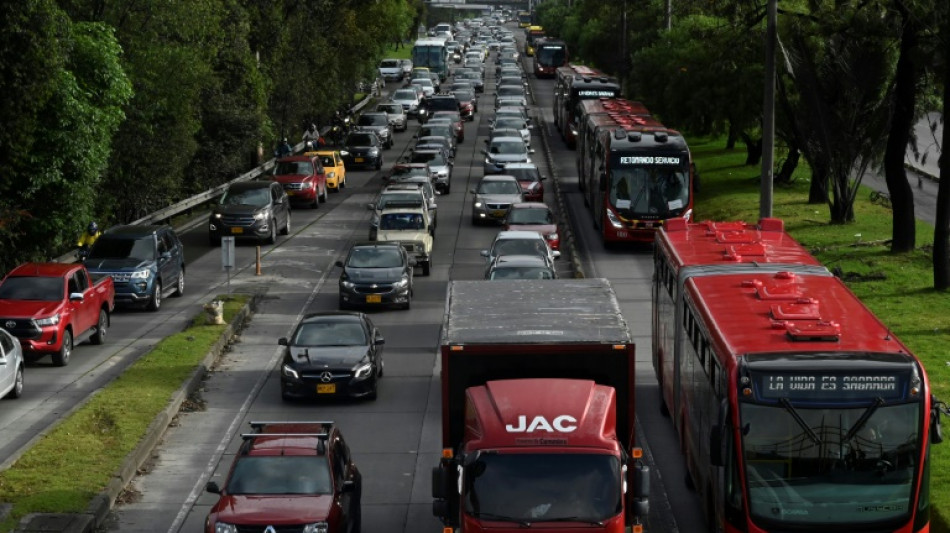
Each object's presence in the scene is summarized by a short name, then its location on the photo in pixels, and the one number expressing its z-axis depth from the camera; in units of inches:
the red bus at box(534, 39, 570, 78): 4872.0
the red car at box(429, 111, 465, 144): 3063.5
